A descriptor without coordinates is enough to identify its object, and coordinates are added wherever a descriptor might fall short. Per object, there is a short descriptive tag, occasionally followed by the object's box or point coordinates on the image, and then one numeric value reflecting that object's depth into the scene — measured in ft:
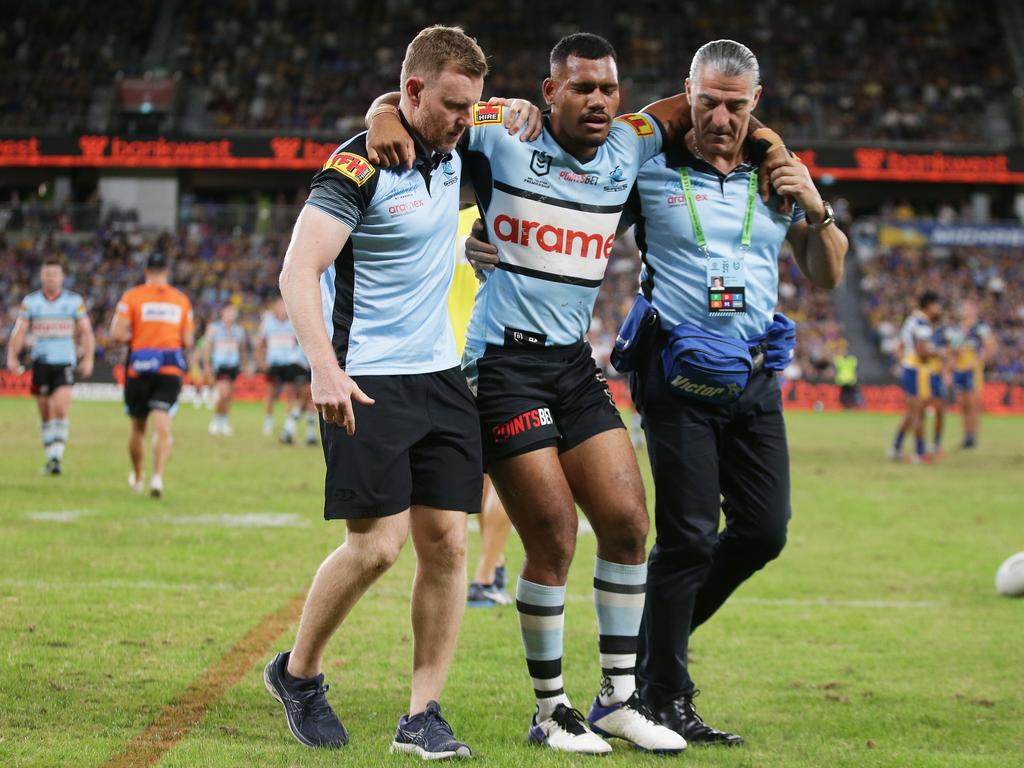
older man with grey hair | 16.38
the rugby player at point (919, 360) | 61.00
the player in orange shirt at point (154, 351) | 41.09
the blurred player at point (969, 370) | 68.95
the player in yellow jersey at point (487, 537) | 24.68
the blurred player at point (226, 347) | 73.41
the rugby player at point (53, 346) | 47.50
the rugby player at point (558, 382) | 15.80
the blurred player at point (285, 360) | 68.64
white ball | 27.66
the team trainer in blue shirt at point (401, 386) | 14.66
